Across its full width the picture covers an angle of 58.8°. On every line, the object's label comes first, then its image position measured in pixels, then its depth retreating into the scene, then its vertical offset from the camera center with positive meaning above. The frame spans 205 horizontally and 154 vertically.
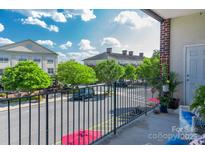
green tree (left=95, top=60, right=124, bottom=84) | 17.16 +0.32
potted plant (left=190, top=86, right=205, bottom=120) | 1.68 -0.27
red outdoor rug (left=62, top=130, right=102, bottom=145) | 2.84 -1.08
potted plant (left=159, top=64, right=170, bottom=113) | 3.92 -0.46
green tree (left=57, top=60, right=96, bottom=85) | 15.20 +0.05
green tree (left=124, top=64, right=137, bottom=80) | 19.42 +0.25
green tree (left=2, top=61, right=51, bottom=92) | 13.04 -0.17
